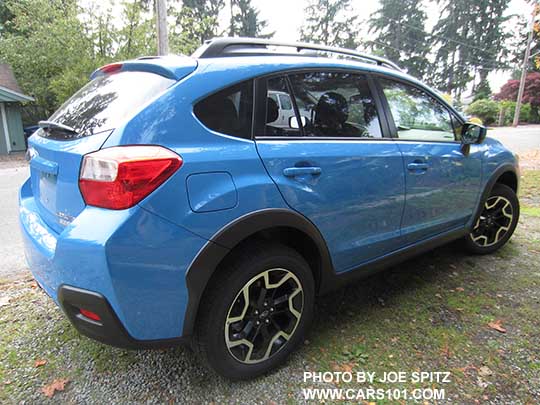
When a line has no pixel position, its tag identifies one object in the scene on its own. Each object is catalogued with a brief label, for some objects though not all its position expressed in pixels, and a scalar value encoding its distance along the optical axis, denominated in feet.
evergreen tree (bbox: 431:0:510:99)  142.41
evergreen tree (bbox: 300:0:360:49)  146.19
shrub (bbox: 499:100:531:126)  101.09
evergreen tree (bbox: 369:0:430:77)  148.77
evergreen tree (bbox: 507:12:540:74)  134.92
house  46.73
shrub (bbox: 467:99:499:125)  101.91
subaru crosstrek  4.93
